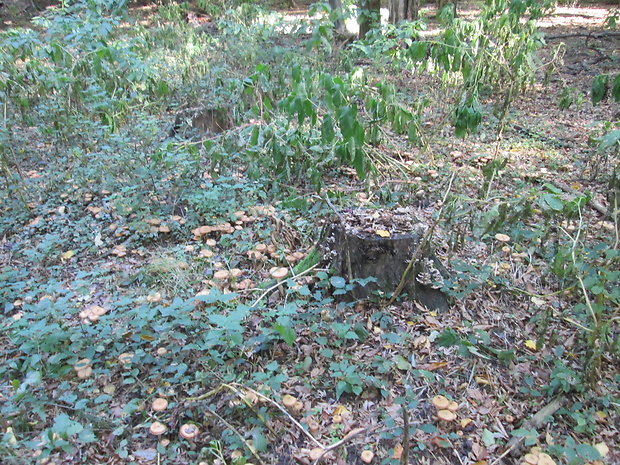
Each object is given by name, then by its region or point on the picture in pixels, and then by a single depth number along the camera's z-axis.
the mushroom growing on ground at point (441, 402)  2.13
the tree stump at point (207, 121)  5.48
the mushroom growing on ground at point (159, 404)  2.15
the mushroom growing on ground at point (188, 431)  2.02
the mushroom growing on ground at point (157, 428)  2.05
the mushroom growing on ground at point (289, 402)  2.18
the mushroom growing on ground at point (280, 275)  2.83
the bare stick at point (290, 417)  2.05
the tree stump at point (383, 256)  2.86
